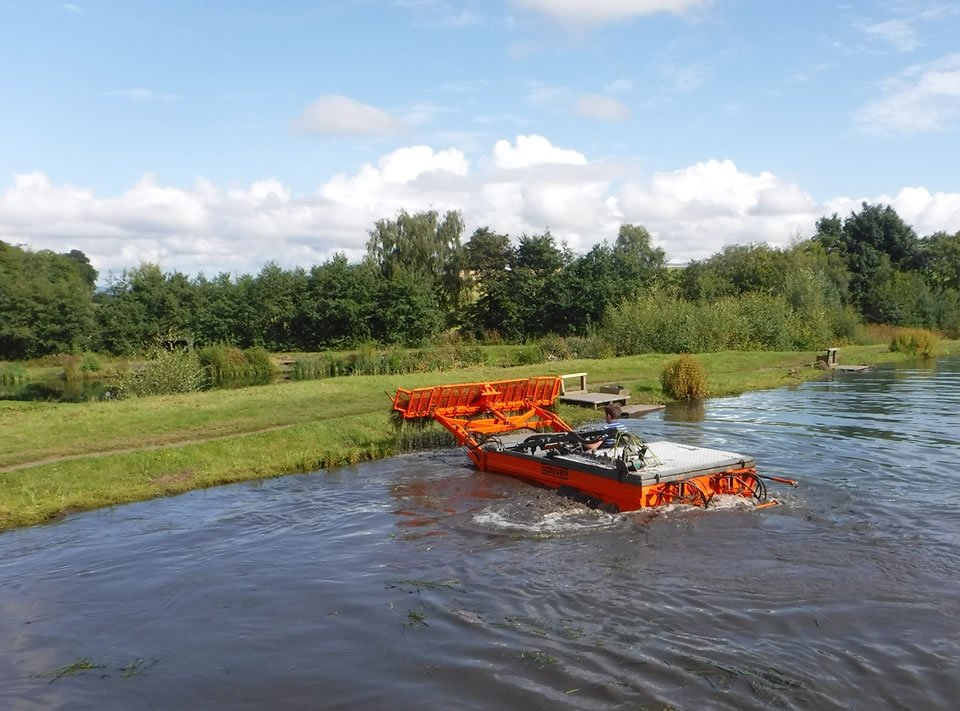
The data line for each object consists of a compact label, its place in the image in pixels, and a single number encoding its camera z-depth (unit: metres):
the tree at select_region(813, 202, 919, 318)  68.44
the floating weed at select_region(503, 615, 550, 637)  8.85
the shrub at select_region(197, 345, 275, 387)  36.31
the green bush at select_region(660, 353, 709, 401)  27.72
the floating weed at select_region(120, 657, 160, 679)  8.30
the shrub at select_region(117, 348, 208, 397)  27.88
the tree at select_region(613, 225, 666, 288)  54.06
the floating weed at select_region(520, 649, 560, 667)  8.10
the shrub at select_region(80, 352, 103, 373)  48.12
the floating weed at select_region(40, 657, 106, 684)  8.34
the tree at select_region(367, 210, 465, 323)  63.09
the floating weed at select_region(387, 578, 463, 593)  10.33
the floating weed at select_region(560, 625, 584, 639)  8.69
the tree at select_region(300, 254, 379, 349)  55.12
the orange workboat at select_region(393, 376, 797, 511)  12.84
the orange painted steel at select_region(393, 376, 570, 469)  18.28
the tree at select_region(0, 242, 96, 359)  54.25
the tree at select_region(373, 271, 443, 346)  54.38
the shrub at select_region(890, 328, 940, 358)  43.31
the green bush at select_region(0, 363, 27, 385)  43.96
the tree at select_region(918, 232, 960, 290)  69.25
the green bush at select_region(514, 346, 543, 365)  38.31
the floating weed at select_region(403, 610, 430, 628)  9.23
